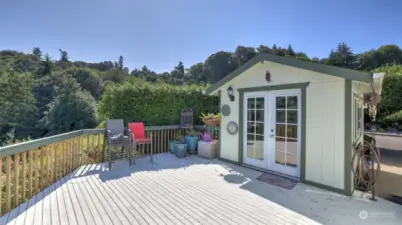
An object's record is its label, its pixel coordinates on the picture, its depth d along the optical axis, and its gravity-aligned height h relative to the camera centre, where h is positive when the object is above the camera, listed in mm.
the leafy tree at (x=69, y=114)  16406 -177
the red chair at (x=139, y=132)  5513 -560
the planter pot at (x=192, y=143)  6308 -943
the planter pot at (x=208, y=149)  5875 -1056
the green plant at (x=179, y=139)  6426 -849
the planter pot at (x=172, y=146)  6236 -1040
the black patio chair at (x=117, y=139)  4947 -658
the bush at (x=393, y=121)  11253 -468
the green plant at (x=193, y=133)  6526 -666
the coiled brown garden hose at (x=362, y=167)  3441 -986
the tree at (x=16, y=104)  17344 +678
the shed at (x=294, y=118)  3486 -105
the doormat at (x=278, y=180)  3816 -1338
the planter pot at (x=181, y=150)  5922 -1109
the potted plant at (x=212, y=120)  5983 -226
